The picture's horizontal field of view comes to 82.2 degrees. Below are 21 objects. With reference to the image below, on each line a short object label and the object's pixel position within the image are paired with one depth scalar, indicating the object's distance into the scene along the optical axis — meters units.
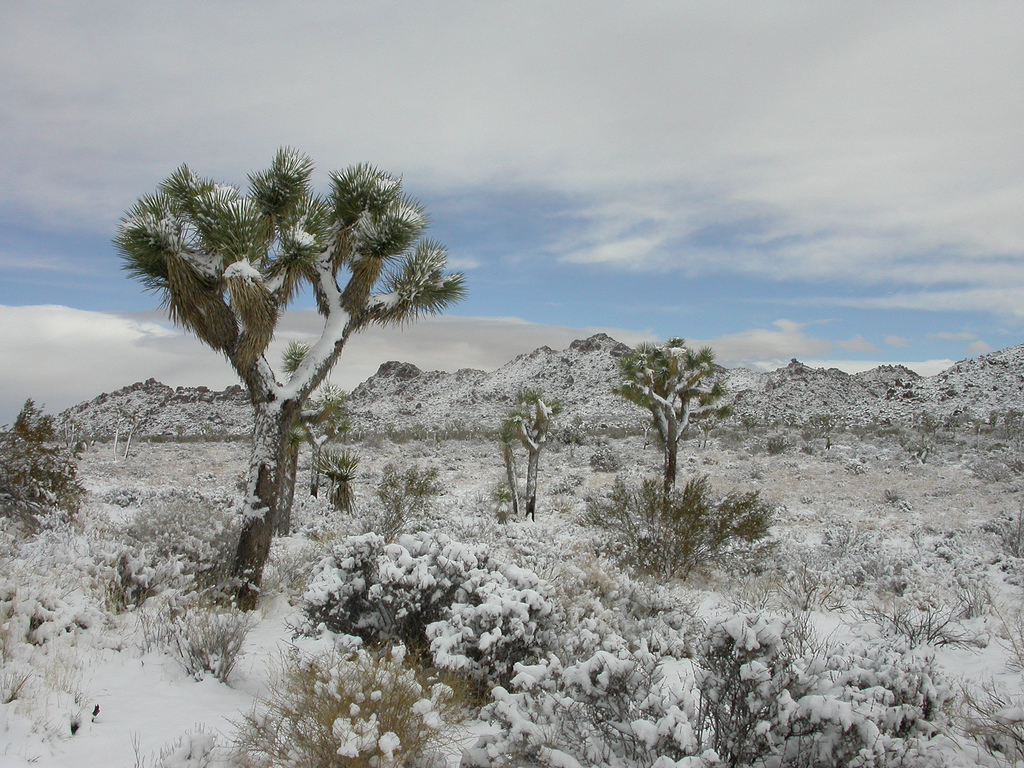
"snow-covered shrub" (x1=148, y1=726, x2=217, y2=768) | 3.58
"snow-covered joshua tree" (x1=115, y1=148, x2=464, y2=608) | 7.73
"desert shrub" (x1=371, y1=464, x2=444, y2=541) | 12.44
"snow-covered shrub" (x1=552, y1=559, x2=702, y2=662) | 5.11
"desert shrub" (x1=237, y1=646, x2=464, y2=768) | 3.16
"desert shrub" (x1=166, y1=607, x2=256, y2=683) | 5.20
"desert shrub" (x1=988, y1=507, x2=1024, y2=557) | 10.27
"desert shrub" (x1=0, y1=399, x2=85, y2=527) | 9.52
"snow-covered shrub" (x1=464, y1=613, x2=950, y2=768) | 3.00
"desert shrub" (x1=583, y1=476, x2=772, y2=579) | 10.09
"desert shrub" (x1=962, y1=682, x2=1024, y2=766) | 3.22
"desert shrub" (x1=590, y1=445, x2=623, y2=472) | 29.03
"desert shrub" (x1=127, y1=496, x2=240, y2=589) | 7.97
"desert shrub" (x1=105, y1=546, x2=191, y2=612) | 6.82
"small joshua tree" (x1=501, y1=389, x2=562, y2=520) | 20.63
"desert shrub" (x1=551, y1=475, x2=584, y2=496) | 23.56
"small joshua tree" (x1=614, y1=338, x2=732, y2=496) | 20.47
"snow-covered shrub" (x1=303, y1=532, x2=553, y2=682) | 4.98
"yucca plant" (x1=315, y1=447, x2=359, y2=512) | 18.09
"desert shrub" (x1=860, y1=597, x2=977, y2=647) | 5.88
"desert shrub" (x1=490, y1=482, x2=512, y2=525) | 19.40
